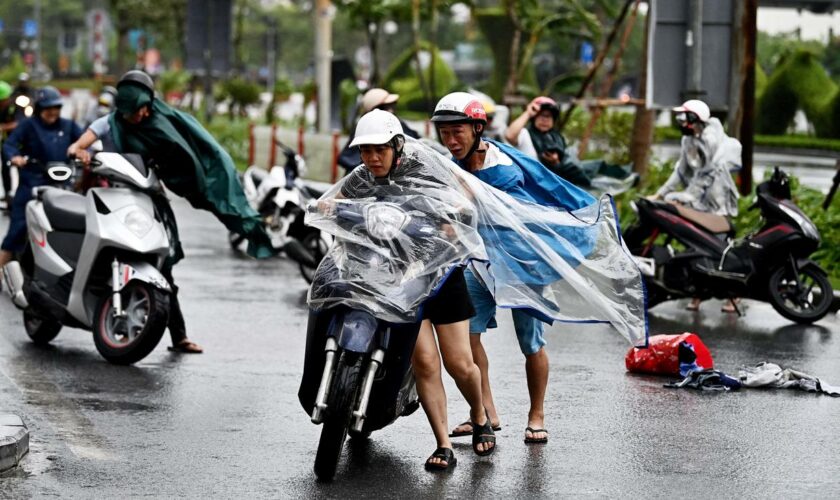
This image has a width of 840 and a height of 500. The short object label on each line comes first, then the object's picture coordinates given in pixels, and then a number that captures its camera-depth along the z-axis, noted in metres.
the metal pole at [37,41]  85.44
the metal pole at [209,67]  36.66
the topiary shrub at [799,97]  37.50
